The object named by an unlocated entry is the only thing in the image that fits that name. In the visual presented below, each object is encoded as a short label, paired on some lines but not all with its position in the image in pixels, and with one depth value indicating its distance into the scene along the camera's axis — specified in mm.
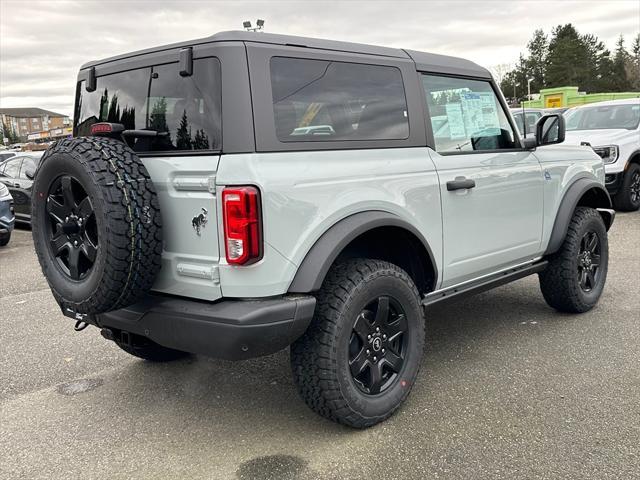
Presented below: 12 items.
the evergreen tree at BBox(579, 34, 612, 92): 68000
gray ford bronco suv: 2646
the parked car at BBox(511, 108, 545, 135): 13197
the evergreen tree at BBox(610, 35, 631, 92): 65312
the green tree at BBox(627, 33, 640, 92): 60000
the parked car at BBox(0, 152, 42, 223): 10969
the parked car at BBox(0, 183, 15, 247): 8961
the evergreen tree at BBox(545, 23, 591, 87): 67875
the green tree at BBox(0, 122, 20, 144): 117344
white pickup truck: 9516
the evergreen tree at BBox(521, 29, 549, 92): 75938
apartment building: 161750
